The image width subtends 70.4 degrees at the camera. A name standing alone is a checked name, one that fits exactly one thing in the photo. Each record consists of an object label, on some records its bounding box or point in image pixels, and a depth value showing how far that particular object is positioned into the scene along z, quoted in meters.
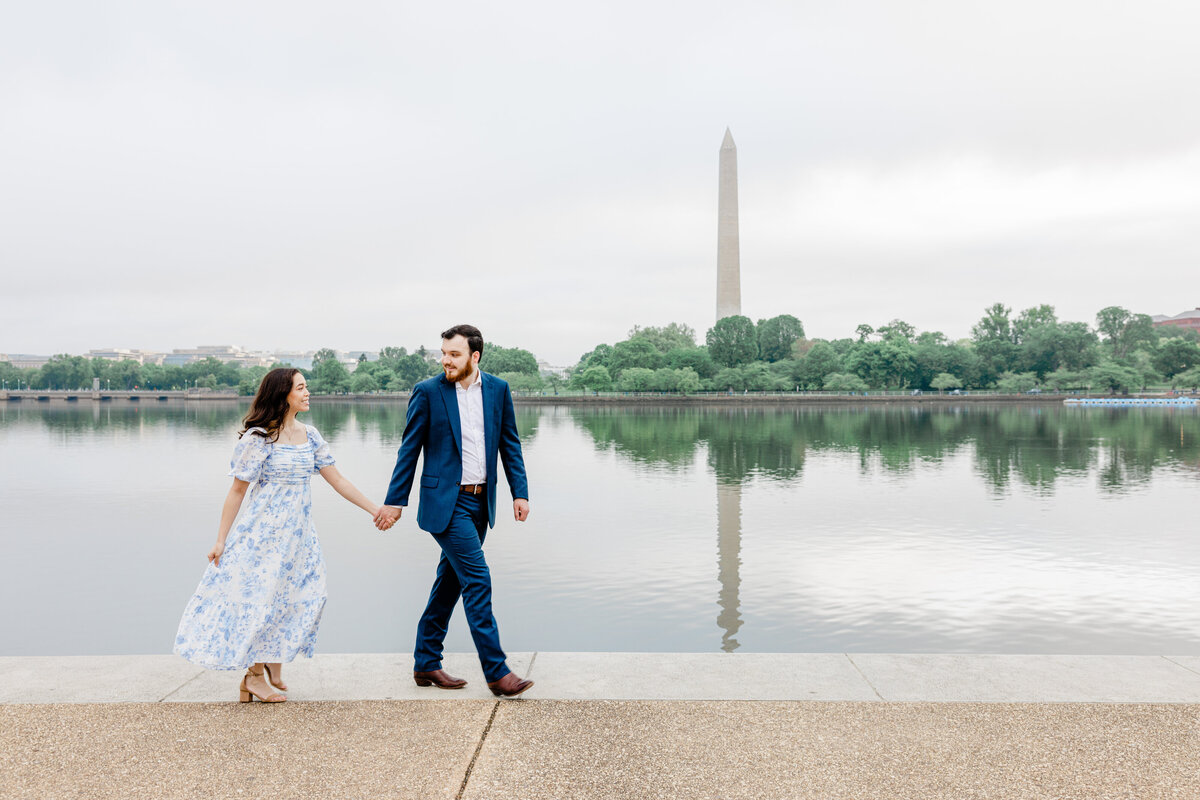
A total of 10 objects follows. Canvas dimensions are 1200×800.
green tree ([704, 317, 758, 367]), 99.81
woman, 4.55
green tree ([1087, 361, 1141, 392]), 95.50
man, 4.81
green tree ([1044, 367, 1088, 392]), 96.62
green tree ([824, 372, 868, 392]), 100.69
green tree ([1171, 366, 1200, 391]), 96.19
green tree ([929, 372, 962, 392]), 99.75
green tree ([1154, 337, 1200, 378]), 100.94
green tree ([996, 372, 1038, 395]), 98.44
